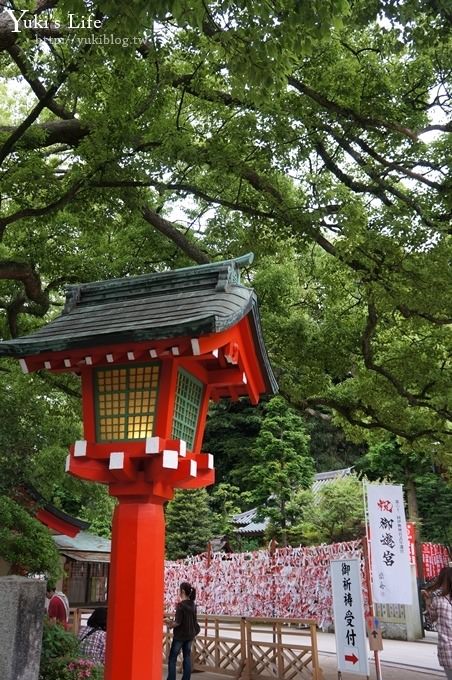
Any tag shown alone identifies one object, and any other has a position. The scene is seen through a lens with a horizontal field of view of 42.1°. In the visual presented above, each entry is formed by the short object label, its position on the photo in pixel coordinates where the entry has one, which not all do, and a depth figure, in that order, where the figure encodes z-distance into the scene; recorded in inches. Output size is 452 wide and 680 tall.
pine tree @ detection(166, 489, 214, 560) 1123.3
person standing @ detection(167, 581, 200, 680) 350.3
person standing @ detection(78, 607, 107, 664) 311.3
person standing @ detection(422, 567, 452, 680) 246.8
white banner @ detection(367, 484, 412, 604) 342.6
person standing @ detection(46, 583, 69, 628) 416.2
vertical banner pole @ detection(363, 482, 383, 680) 341.1
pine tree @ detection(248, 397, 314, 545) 1051.9
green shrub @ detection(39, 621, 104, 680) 270.2
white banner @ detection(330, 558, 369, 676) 334.3
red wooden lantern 217.0
